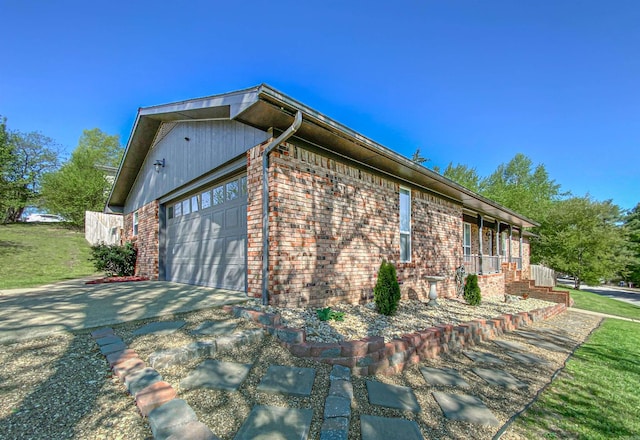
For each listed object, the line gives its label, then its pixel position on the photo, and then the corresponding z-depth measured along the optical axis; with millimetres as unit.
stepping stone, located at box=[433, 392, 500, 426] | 2489
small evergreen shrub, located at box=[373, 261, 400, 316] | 4988
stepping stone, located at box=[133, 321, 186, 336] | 3221
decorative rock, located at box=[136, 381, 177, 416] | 1920
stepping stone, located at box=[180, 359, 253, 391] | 2328
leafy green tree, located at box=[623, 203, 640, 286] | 24984
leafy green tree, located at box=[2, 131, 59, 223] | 18172
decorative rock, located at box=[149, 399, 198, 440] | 1714
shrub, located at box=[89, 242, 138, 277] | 9477
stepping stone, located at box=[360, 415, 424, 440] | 2070
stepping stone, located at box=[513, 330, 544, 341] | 5617
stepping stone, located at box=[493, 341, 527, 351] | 4809
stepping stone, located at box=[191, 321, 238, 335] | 3219
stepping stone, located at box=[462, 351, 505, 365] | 4059
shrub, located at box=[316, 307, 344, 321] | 4082
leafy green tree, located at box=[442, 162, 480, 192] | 28156
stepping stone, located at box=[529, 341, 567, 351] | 5000
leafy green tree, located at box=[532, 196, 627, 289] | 15852
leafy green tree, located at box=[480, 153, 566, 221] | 22016
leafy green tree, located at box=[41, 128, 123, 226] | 21078
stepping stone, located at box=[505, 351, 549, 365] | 4199
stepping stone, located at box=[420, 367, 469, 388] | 3172
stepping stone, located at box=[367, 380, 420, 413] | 2551
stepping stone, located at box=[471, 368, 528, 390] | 3328
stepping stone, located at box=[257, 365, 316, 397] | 2412
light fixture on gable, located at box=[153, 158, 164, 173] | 8387
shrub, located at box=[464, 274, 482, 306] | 7176
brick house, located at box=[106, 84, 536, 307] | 4422
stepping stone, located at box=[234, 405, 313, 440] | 1860
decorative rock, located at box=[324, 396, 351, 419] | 2166
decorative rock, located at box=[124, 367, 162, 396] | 2116
